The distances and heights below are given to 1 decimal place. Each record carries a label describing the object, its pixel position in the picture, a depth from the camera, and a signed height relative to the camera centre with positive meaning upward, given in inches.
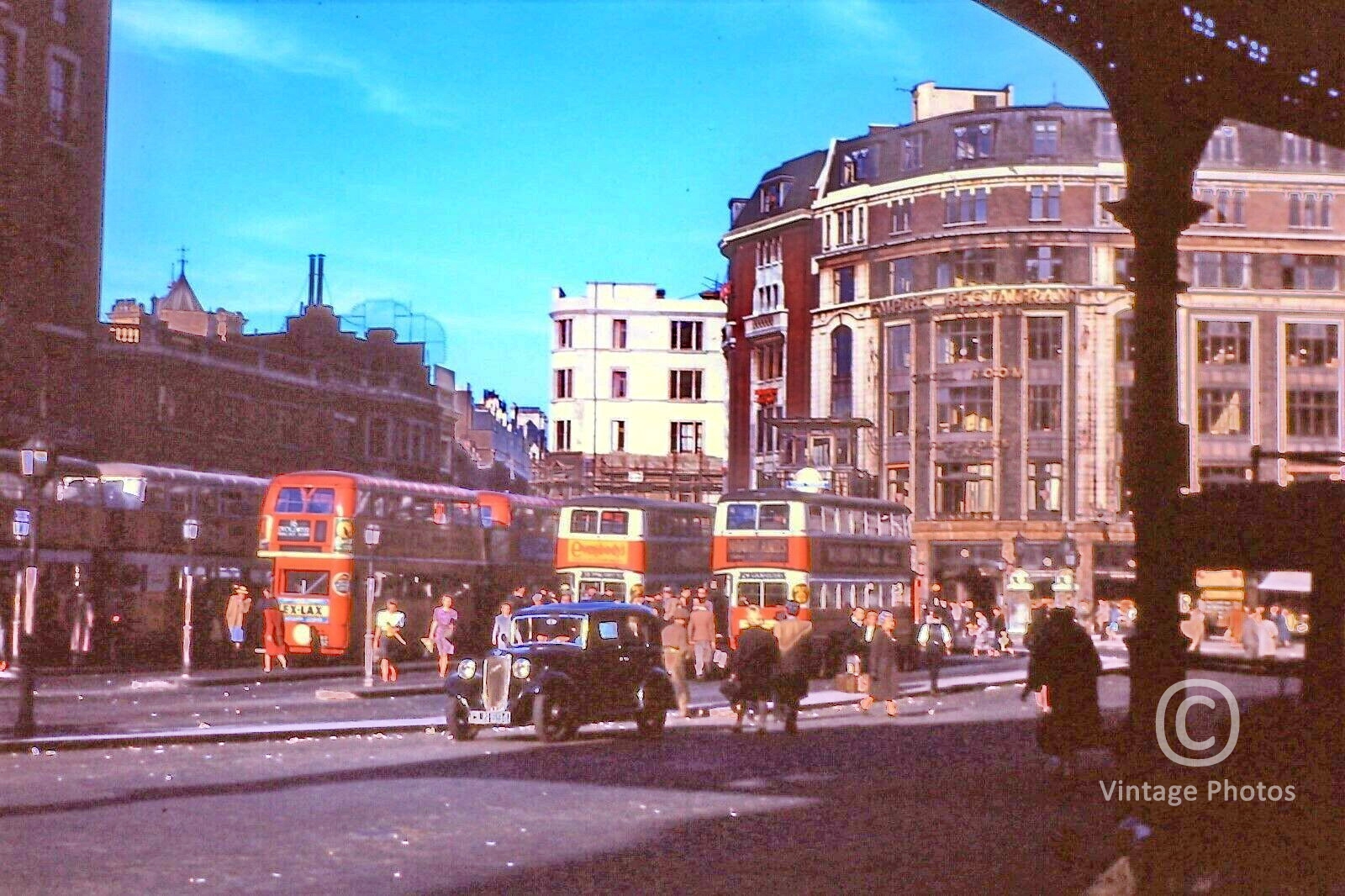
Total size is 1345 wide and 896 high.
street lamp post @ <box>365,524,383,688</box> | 1300.4 -32.8
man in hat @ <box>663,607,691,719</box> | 1069.8 -50.8
